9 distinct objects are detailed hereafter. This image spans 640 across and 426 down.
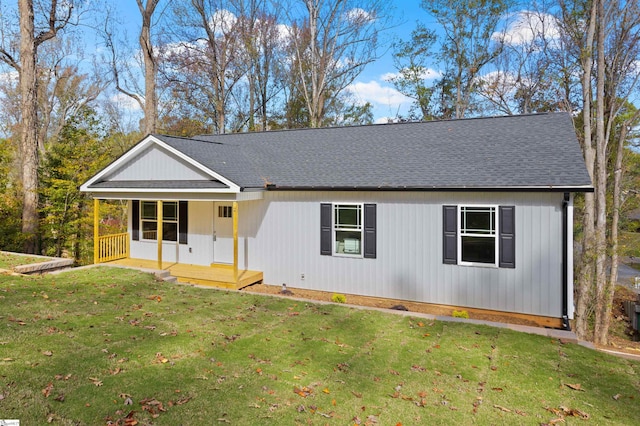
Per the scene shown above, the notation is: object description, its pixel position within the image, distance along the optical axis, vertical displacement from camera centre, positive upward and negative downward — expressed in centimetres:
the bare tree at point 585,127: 1262 +277
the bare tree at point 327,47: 2470 +1061
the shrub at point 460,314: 849 -235
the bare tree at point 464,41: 2317 +1010
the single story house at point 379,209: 865 -4
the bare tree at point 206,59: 2538 +1008
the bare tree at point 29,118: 1326 +316
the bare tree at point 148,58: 1772 +694
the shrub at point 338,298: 966 -225
